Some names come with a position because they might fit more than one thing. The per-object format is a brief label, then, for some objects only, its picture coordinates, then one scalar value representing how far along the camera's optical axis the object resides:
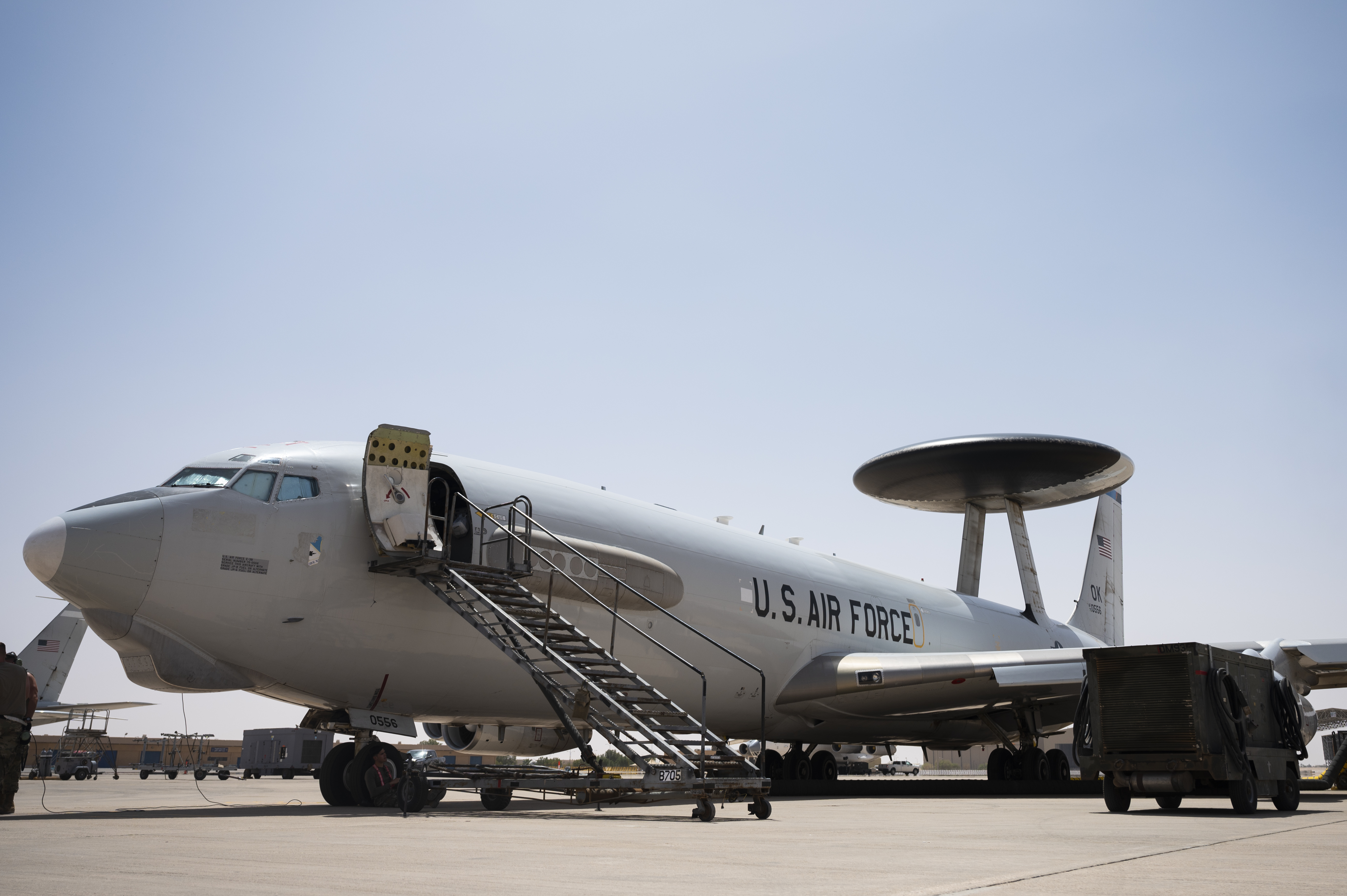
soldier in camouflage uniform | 10.45
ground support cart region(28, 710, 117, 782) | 32.72
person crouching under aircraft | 12.27
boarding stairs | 10.63
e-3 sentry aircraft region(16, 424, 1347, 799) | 11.85
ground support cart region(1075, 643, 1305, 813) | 11.51
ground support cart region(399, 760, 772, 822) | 10.26
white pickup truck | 82.69
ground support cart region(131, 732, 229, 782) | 39.68
